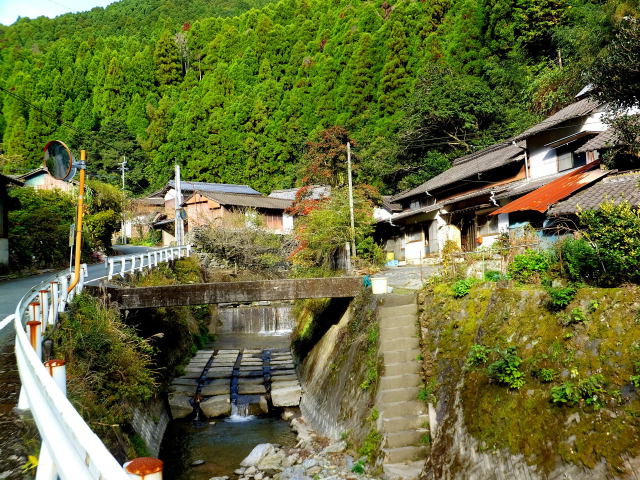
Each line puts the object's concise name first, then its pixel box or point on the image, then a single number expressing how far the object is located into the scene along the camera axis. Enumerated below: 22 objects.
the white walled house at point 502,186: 16.30
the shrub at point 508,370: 7.09
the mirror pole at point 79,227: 10.26
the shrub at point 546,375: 6.65
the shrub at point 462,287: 10.29
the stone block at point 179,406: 14.11
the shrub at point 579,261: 8.12
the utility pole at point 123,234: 47.78
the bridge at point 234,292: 12.68
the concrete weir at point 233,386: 14.73
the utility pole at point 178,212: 28.58
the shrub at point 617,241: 7.40
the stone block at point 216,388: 15.70
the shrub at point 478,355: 7.99
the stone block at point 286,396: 14.93
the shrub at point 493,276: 10.53
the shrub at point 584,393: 5.95
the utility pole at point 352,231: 21.41
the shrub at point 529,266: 9.74
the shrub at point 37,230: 22.92
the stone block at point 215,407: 14.52
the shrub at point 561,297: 7.42
